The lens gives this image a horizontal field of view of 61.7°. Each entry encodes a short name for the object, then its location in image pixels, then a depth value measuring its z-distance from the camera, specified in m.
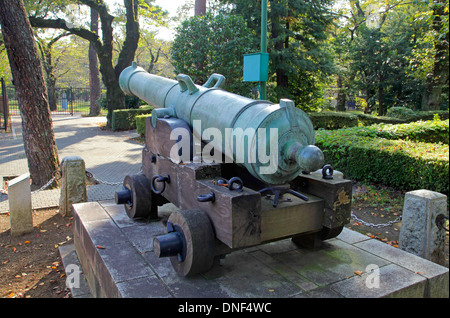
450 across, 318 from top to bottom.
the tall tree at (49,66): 27.97
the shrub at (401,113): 16.47
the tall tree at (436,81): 14.76
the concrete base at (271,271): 2.59
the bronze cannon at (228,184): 2.58
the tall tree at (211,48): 12.15
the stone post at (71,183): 5.40
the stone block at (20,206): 4.81
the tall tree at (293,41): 14.97
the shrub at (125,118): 17.85
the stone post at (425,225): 3.60
